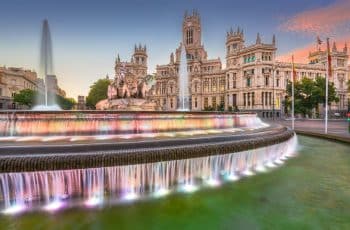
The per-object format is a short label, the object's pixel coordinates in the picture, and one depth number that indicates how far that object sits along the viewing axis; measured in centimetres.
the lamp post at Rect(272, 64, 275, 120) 7759
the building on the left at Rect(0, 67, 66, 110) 6788
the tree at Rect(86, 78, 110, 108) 7648
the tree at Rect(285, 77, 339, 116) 5228
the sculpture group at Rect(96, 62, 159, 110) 1945
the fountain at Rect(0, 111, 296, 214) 577
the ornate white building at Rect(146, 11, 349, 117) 7700
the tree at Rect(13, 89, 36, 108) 6175
